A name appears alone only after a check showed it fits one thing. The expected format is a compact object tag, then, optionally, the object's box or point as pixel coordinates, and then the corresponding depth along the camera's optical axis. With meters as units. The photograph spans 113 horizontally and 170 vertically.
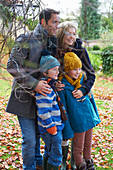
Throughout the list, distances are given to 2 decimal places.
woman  2.56
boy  2.32
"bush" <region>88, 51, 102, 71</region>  12.85
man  2.27
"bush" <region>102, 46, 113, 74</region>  12.01
